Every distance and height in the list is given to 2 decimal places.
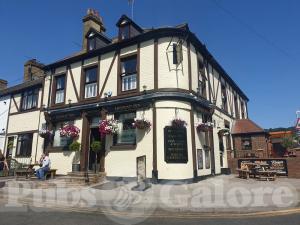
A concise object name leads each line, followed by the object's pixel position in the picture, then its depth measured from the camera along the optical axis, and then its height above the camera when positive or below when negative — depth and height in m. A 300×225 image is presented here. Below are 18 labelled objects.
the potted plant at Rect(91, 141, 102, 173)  14.62 +1.06
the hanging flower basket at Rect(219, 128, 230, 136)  18.43 +2.36
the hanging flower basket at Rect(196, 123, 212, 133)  14.16 +2.03
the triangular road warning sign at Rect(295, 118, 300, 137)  11.34 +1.61
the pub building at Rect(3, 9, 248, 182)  13.11 +3.49
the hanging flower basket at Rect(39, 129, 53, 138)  16.94 +2.09
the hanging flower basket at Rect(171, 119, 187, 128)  12.84 +2.07
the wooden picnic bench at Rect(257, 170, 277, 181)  13.30 -0.58
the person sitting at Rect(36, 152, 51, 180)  14.34 -0.21
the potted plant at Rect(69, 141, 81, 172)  15.35 +0.79
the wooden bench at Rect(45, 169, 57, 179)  14.88 -0.46
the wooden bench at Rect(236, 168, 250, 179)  14.02 -0.49
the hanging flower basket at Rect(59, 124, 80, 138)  15.45 +2.02
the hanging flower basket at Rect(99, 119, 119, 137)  13.92 +2.05
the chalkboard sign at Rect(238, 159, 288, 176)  15.00 -0.06
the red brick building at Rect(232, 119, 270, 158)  19.58 +1.77
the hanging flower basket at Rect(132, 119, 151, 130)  13.02 +2.05
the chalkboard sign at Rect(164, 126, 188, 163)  12.70 +0.96
